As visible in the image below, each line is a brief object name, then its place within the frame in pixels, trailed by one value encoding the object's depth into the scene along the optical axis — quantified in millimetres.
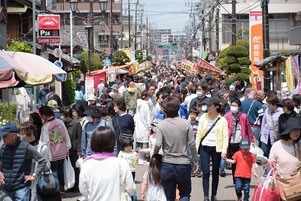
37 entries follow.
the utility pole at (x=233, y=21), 37625
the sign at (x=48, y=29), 21594
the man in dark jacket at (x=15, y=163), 7863
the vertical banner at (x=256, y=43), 30266
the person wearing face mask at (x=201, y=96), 14742
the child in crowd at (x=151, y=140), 9522
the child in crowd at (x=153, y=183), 7844
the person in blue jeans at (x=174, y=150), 7875
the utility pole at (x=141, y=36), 119700
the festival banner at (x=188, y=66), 42969
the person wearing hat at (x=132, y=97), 20077
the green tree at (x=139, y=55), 81938
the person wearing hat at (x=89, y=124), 10383
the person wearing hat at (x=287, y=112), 10195
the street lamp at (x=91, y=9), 29319
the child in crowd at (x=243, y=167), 10414
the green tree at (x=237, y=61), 33219
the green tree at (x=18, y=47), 24125
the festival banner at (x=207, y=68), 35188
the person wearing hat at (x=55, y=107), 11753
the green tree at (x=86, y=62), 39750
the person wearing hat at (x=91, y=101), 14133
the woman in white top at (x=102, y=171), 6156
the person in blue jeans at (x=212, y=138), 10164
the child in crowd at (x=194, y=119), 13633
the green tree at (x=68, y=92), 31047
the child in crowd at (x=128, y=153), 9789
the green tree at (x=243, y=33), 65750
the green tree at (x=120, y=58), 52156
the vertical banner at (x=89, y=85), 26094
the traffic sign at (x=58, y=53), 25125
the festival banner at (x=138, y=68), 50469
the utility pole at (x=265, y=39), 23656
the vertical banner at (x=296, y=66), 18089
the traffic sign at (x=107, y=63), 43888
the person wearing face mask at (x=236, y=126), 11078
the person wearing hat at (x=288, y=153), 8047
